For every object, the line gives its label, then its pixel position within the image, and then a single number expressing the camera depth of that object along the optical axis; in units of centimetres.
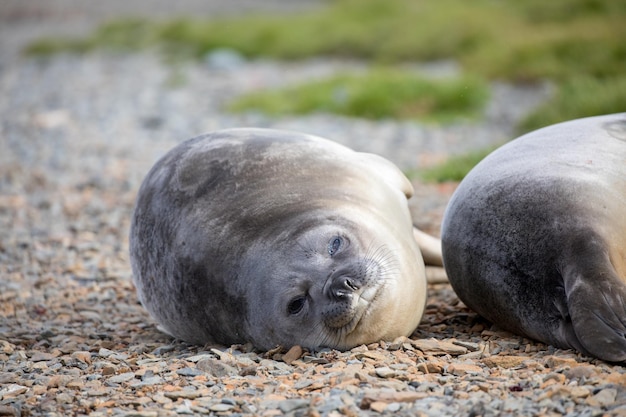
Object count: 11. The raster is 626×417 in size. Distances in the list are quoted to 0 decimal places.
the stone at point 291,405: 664
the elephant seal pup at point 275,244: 800
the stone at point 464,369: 729
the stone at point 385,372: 729
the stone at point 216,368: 767
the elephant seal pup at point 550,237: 726
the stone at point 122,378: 765
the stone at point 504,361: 745
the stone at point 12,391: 739
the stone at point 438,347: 802
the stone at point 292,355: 793
